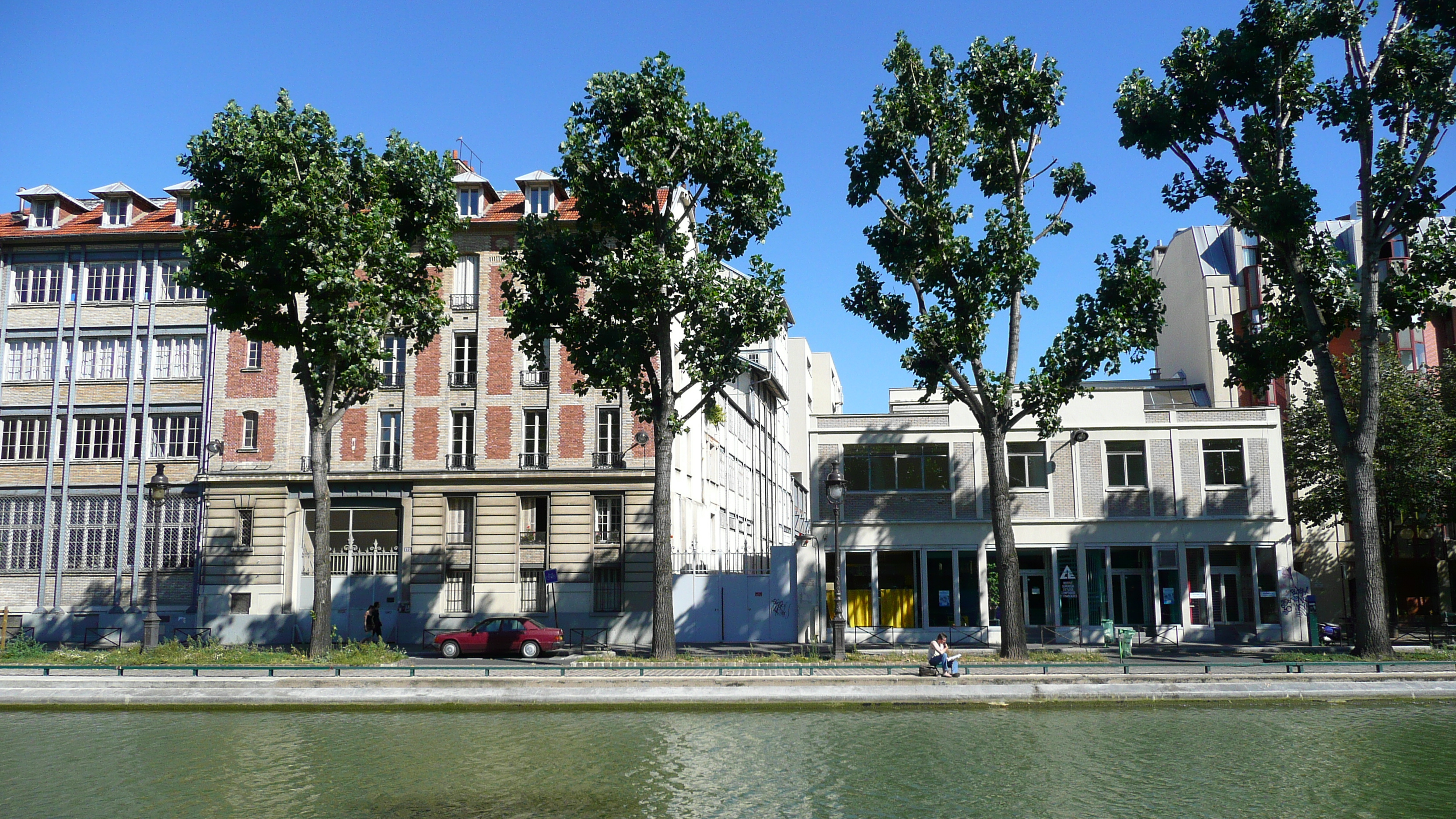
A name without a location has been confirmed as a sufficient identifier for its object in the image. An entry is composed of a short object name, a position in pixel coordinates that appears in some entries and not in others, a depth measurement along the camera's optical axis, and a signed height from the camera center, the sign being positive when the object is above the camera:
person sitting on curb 22.22 -2.36
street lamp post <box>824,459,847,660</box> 25.97 +1.42
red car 30.72 -2.49
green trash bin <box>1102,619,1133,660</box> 26.27 -2.43
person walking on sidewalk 34.72 -2.14
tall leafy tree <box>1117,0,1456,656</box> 25.33 +10.12
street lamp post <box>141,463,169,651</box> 28.97 -1.43
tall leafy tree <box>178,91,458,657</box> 26.06 +8.24
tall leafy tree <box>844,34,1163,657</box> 26.34 +7.84
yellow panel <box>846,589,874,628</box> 34.97 -1.93
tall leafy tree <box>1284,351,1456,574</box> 35.97 +3.40
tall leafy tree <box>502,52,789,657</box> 26.72 +7.89
